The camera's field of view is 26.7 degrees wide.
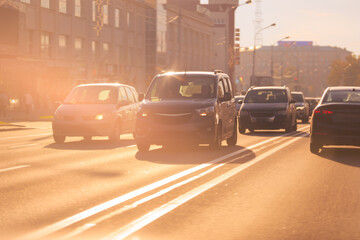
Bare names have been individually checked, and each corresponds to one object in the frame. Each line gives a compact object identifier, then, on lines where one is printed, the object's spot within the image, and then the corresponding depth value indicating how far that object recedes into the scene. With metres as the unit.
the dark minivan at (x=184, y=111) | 16.44
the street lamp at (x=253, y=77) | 82.03
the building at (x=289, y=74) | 188.00
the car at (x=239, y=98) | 47.60
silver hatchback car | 19.72
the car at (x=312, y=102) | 55.59
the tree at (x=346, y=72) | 147.00
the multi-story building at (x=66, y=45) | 48.72
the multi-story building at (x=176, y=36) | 80.25
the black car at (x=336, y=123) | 15.84
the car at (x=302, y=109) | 39.81
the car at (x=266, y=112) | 26.00
